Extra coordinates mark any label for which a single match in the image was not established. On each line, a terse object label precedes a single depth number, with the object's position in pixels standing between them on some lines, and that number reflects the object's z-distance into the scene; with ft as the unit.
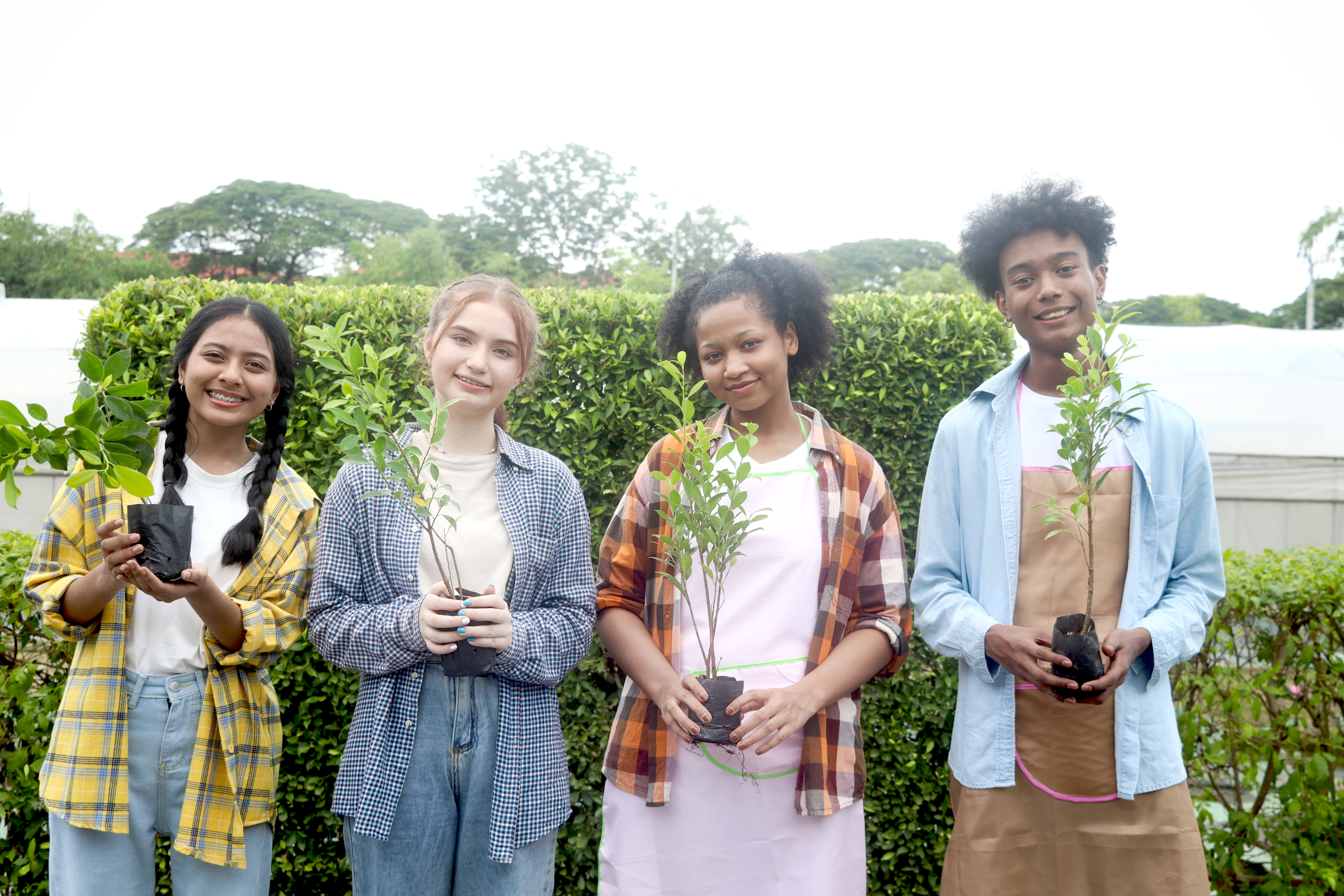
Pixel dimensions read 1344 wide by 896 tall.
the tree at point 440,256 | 125.80
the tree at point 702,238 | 179.01
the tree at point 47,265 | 118.83
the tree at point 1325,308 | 133.28
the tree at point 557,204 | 185.37
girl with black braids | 6.89
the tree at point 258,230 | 156.76
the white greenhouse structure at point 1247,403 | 44.52
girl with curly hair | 7.05
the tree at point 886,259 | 188.34
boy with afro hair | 7.10
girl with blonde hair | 6.51
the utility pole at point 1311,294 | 122.62
